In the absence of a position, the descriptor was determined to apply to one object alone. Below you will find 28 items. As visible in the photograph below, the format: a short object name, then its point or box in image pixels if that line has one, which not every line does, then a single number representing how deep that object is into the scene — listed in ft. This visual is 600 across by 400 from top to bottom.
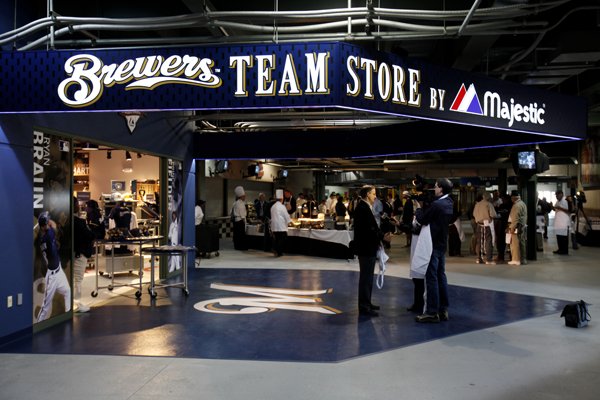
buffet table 34.96
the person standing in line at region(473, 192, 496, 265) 32.42
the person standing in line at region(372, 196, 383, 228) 37.05
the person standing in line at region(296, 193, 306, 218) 45.72
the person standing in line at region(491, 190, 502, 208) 38.45
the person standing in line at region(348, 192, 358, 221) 40.75
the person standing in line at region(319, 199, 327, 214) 56.32
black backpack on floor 16.15
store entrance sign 13.85
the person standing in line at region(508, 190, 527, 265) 31.19
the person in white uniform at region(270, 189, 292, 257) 36.37
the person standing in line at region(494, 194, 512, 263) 34.11
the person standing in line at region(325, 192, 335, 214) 56.24
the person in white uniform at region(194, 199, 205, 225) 35.40
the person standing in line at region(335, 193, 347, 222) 48.60
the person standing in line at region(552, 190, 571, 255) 38.27
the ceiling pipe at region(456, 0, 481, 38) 13.57
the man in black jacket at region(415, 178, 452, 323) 16.93
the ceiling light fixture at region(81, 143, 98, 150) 37.16
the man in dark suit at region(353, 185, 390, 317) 18.22
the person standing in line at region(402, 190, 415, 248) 37.45
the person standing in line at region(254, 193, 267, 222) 49.56
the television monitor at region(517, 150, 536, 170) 30.55
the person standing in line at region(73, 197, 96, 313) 18.49
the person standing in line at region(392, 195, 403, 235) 54.33
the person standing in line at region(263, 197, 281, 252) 38.59
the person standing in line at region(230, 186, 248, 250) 41.24
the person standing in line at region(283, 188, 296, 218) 44.29
